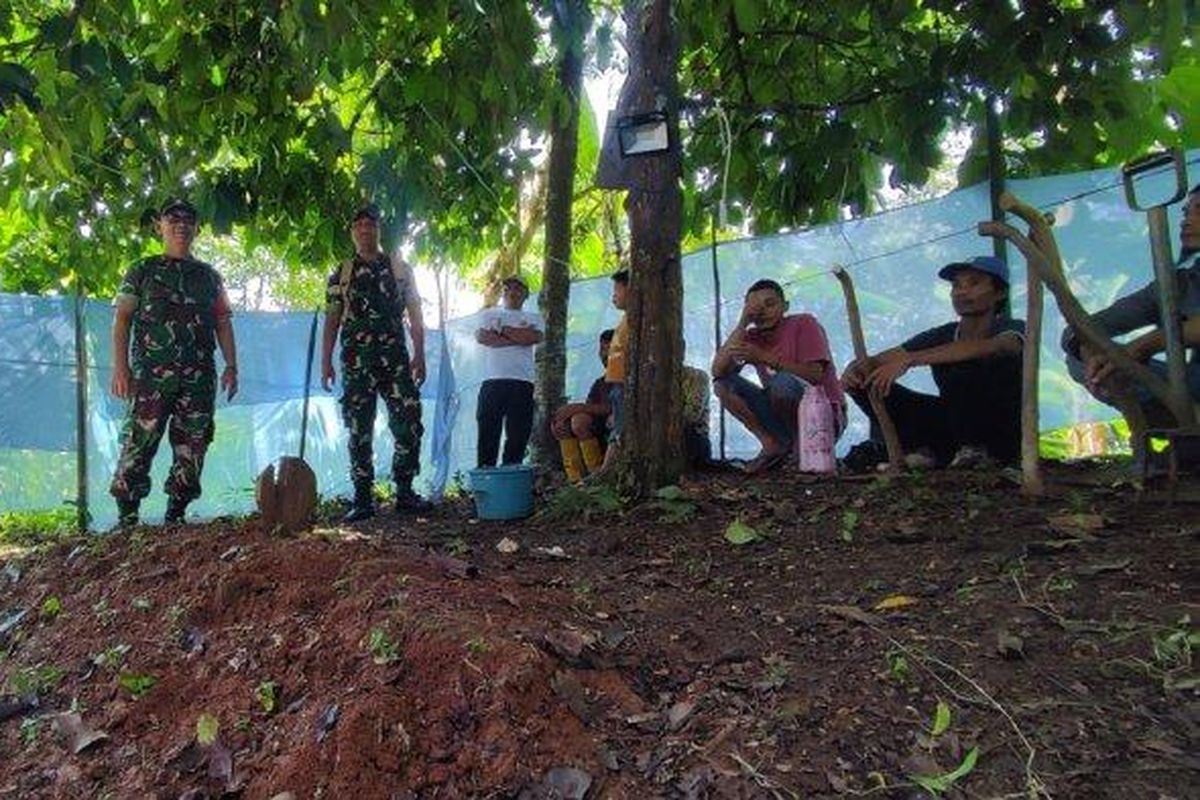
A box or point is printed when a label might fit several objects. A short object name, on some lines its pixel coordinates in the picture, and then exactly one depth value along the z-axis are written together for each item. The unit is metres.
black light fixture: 3.88
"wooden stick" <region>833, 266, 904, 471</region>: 3.85
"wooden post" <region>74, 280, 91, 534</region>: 5.34
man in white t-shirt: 5.64
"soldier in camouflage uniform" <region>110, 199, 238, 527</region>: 4.30
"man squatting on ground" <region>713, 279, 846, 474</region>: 4.46
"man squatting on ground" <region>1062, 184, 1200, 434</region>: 3.16
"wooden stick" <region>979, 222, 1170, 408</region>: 2.92
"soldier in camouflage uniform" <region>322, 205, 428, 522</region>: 4.66
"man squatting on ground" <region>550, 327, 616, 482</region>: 5.27
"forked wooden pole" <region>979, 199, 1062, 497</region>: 2.99
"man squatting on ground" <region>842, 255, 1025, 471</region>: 3.84
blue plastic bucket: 4.14
